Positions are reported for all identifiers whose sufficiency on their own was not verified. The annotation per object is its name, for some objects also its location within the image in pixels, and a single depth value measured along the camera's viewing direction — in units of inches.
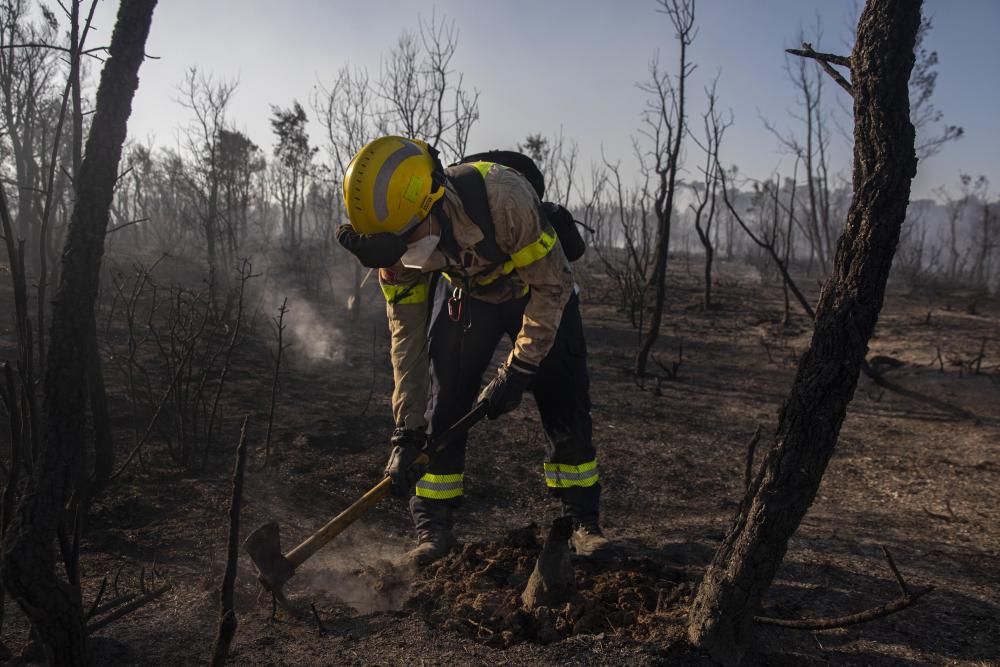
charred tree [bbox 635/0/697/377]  269.3
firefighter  96.1
